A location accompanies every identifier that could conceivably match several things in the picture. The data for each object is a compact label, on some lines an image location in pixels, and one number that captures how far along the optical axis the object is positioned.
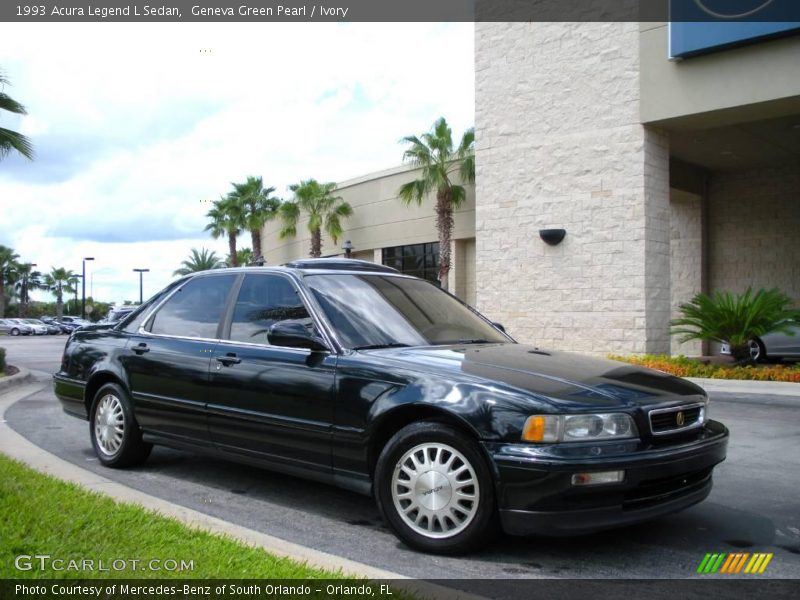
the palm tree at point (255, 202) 38.88
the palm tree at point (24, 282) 85.19
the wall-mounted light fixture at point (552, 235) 16.39
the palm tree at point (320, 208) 31.56
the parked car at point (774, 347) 16.59
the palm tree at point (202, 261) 55.88
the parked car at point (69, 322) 61.25
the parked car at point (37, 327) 58.72
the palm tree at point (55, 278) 100.44
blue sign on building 13.17
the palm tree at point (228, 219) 39.28
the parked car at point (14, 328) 58.70
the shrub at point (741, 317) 13.01
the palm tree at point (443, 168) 25.28
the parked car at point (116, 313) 21.33
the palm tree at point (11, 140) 14.40
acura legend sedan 3.70
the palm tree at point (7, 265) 80.12
